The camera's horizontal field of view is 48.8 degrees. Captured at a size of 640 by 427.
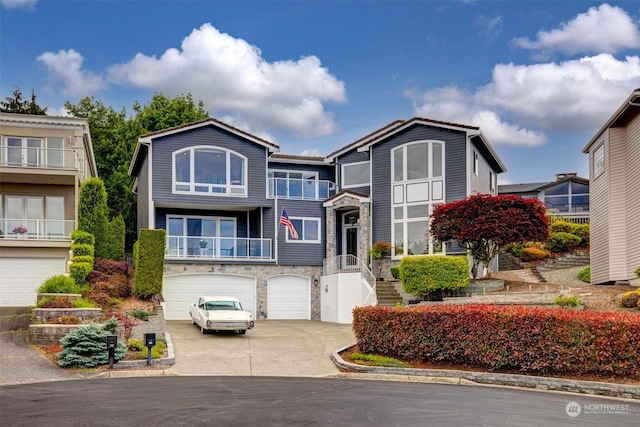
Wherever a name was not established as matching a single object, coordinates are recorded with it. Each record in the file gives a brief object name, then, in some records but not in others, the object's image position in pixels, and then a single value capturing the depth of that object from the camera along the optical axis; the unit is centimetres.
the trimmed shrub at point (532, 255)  3484
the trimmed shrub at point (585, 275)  3001
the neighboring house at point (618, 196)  2411
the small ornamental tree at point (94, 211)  2969
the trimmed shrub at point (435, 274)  2633
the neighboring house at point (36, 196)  2883
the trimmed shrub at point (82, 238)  2816
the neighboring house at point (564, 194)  4986
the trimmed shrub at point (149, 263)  2623
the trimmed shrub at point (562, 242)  3603
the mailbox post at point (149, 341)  1844
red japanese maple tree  2664
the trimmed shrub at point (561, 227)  3744
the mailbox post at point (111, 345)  1817
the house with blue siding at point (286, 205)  3134
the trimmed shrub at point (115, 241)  3103
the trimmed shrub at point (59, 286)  2417
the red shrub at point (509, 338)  1603
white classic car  2344
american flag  3231
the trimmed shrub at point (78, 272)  2630
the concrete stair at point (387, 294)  2938
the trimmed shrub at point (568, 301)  2152
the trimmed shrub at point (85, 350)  1822
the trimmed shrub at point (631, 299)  2033
